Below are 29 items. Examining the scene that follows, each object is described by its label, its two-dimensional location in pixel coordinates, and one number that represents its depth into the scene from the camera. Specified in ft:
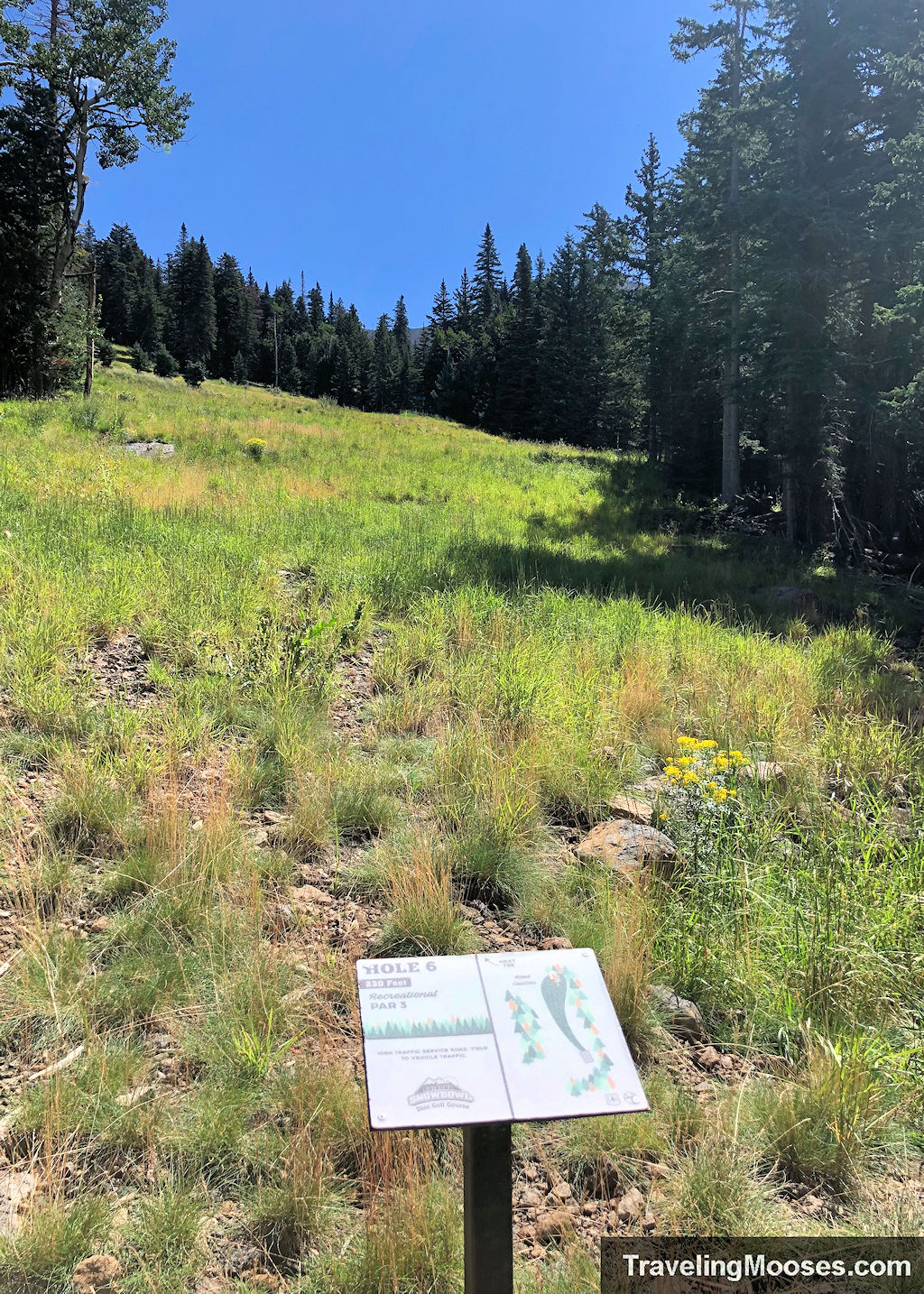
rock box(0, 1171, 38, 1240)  5.98
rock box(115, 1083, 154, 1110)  7.02
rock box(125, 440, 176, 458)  43.04
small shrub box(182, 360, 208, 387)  171.28
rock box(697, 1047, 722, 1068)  8.40
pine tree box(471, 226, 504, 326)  264.93
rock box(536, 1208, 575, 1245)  6.43
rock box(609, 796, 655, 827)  12.86
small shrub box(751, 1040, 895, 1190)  7.02
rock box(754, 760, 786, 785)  14.35
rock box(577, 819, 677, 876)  11.18
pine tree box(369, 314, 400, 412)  242.99
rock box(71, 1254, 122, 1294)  5.61
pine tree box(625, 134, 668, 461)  99.79
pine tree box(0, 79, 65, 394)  64.80
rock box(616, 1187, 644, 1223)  6.57
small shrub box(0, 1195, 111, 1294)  5.64
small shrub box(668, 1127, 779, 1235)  6.37
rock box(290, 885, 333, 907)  10.21
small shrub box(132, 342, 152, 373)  183.01
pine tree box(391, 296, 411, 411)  244.63
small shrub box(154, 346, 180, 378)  183.52
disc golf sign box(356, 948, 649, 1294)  4.69
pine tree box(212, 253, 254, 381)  249.75
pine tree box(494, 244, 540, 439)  173.88
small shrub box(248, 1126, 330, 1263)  6.16
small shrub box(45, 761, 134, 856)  10.53
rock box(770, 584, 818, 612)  36.16
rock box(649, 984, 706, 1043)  8.73
